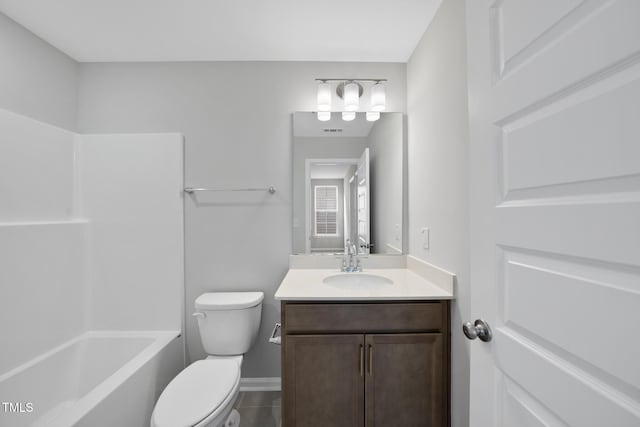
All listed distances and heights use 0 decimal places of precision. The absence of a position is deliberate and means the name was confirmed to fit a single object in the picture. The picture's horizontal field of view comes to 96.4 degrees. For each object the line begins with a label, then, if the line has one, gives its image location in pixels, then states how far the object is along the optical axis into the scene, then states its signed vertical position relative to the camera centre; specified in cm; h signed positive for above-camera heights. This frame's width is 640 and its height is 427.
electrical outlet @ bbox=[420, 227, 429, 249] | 172 -15
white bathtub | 132 -93
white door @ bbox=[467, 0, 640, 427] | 45 +0
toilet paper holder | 167 -74
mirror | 207 +24
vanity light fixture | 200 +83
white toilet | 125 -85
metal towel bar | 205 +18
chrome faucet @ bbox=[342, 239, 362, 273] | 198 -34
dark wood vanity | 143 -78
